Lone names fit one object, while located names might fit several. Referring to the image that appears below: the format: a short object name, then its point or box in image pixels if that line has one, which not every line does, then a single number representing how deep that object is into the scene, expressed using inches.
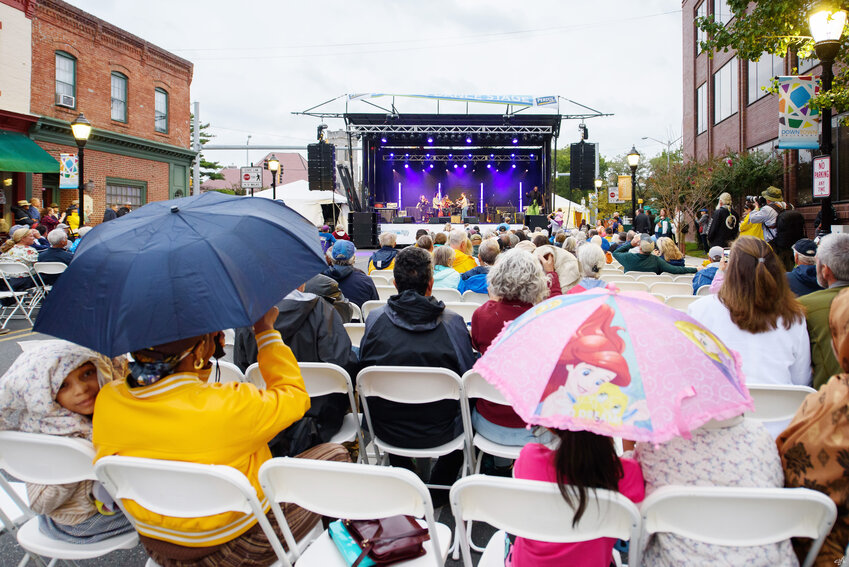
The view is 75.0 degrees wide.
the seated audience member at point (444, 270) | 225.5
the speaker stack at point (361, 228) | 824.9
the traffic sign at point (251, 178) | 700.7
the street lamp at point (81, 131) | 404.8
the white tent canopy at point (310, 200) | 977.5
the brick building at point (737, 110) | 605.3
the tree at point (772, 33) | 291.4
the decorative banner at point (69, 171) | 565.1
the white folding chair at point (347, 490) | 60.0
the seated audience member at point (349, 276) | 189.9
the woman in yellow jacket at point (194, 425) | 65.2
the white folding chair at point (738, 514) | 53.7
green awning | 571.0
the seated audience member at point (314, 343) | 114.5
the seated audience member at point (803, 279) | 149.6
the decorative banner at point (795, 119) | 297.3
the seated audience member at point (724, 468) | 57.9
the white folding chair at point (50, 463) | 69.1
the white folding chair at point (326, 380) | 104.0
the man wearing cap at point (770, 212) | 373.4
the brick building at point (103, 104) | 615.2
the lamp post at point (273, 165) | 689.6
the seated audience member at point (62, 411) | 70.4
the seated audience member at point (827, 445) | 58.1
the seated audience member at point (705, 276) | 211.5
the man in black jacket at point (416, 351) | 112.1
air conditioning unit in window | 645.3
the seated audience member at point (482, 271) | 217.9
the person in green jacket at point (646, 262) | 295.3
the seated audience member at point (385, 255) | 291.5
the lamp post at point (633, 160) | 597.9
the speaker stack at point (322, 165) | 732.7
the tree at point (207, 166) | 1834.4
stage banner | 725.9
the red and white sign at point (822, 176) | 274.5
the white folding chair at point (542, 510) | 54.7
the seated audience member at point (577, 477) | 54.3
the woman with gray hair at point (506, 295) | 123.1
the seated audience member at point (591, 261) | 199.3
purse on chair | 69.1
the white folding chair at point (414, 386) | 102.7
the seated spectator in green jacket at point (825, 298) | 104.7
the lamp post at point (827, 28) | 246.5
